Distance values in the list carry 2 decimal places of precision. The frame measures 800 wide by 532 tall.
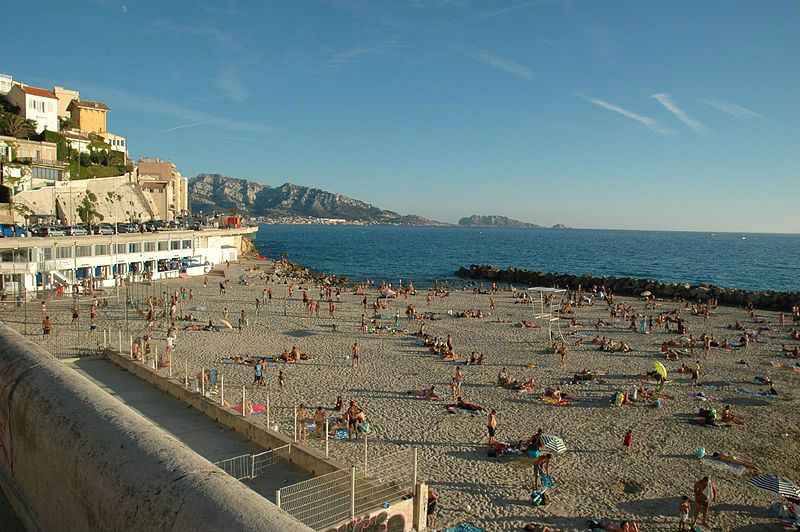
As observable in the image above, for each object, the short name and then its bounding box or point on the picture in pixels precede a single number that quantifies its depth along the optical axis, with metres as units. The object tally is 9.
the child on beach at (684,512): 10.67
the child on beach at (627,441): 14.37
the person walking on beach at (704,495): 10.94
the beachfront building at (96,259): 34.12
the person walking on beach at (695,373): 21.18
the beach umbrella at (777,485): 11.95
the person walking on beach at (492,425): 14.29
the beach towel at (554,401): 18.19
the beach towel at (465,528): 10.14
